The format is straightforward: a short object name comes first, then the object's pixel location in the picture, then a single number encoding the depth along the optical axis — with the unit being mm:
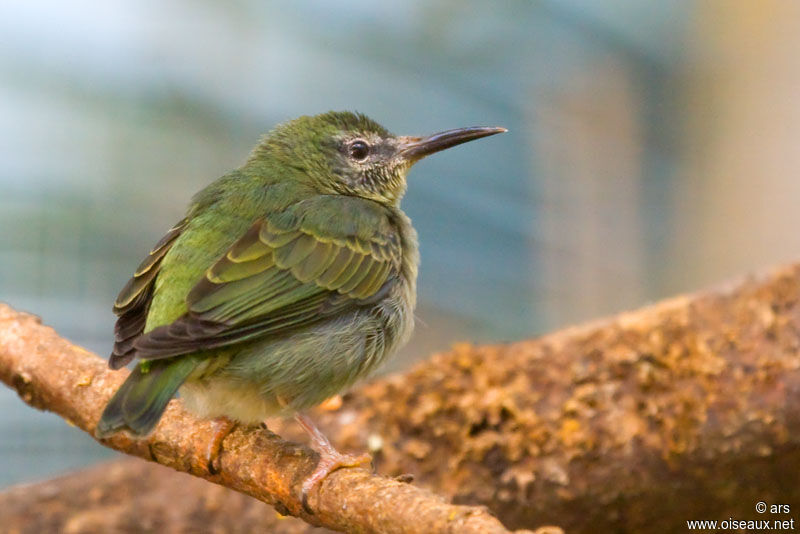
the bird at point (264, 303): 5387
